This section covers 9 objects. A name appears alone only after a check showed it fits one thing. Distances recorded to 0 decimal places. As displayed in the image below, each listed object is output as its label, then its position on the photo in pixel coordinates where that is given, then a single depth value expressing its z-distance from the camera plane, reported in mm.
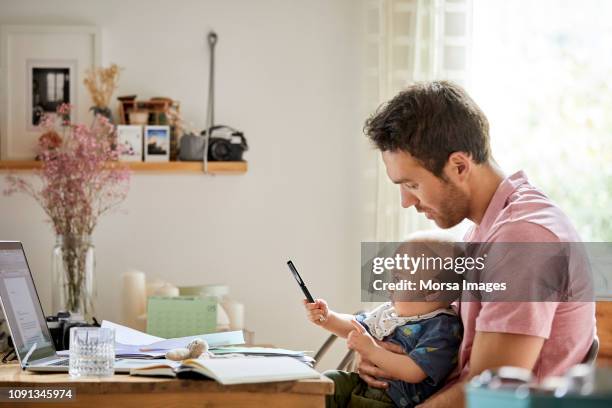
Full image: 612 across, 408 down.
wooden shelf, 3967
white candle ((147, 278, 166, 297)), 3637
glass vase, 3500
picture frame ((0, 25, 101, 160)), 4023
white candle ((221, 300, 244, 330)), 3553
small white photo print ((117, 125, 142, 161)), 3967
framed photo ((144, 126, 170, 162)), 4004
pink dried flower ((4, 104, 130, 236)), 3596
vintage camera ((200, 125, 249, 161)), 4062
